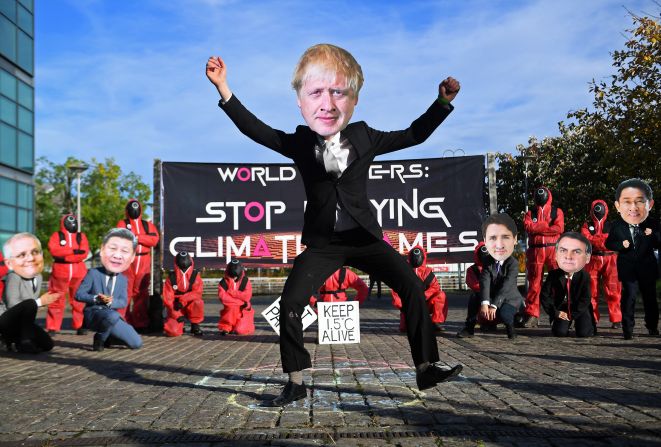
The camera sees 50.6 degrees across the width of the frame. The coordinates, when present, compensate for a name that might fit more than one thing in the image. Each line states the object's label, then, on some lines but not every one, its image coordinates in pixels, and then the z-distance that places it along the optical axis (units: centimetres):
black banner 1343
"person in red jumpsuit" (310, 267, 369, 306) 1060
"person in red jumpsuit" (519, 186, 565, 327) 1150
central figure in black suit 466
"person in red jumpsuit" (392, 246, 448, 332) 1075
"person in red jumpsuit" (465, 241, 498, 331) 1054
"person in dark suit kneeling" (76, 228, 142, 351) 926
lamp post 3158
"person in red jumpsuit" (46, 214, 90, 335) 1172
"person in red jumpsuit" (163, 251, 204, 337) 1122
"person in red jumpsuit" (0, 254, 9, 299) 1091
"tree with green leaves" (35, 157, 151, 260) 5606
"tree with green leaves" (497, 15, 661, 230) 1867
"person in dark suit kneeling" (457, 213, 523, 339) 911
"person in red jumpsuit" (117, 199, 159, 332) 1177
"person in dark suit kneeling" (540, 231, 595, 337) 980
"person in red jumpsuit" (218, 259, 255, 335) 1129
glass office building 3170
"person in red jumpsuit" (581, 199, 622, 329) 1123
